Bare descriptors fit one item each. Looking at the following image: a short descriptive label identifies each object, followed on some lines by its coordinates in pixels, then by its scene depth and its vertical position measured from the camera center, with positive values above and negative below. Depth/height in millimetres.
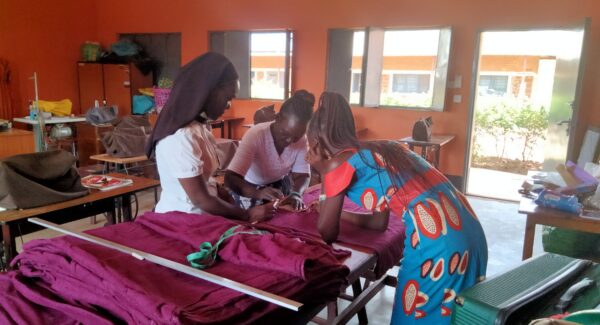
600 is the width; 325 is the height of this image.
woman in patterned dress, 1327 -357
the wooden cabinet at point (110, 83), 7486 -2
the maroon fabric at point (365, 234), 1478 -504
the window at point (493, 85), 9016 +256
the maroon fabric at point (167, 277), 877 -431
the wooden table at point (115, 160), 4215 -731
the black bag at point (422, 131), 4828 -396
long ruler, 918 -421
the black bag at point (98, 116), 5496 -417
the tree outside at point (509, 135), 7812 -680
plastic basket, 6516 -153
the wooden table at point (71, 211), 1975 -643
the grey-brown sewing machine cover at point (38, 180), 1996 -474
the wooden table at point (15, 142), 4719 -678
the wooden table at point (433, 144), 4773 -527
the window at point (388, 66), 5500 +355
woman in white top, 1528 -164
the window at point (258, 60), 6559 +435
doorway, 7336 -219
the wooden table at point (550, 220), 2094 -579
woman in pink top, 2182 -356
